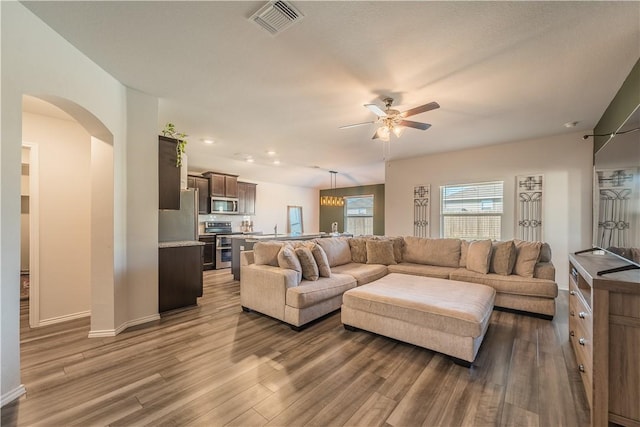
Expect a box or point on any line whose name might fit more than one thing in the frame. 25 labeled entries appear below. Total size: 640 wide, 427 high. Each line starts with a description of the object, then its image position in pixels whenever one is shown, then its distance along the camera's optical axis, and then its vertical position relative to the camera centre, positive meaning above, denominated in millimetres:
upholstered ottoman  2146 -918
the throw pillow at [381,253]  4387 -693
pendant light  7606 +344
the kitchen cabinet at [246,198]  7574 +399
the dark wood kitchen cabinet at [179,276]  3311 -867
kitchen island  5238 -687
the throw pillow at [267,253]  3359 -537
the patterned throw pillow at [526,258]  3422 -609
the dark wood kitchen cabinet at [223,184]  6762 +729
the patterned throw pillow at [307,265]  3279 -673
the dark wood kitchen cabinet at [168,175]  3275 +468
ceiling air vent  1736 +1374
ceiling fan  2949 +1103
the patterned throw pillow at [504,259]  3520 -632
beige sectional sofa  2992 -850
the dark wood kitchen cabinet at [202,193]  6484 +468
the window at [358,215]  9477 -110
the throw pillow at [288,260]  3121 -585
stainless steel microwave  6781 +180
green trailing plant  3395 +860
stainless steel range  6547 -800
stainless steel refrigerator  3639 -142
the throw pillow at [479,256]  3641 -629
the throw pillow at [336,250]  4161 -634
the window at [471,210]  5219 +49
